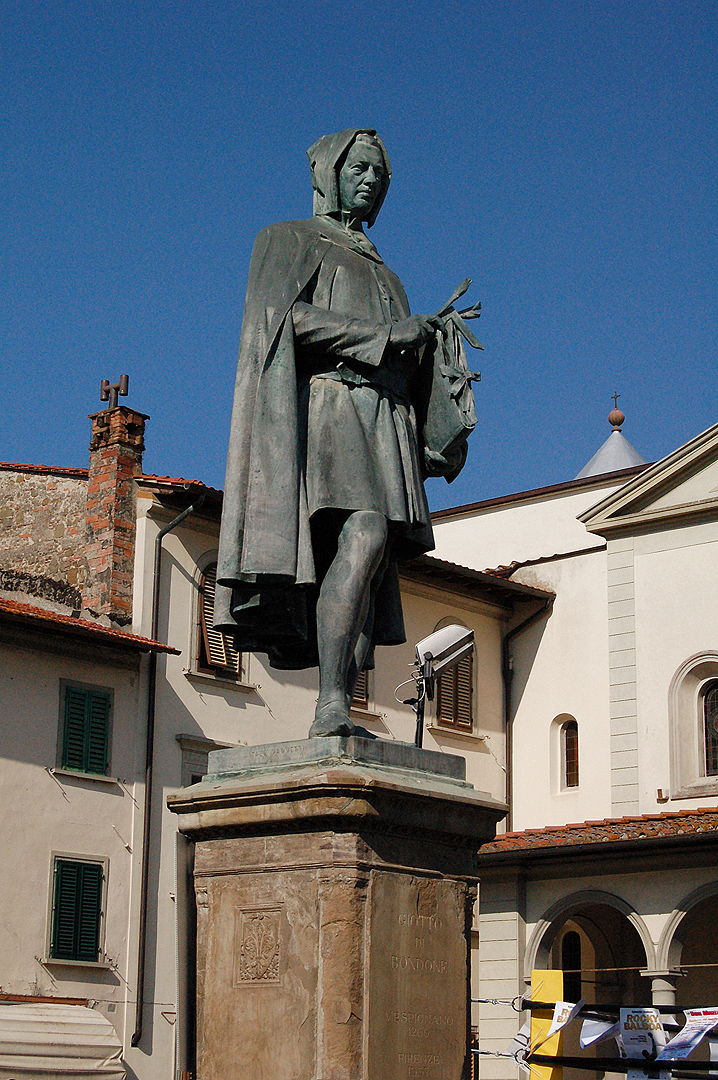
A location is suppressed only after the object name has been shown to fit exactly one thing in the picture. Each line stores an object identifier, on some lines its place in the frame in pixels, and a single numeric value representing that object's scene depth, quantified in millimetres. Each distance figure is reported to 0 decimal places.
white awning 11656
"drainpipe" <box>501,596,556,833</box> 28703
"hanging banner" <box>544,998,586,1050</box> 11422
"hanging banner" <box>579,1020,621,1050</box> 9734
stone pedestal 5207
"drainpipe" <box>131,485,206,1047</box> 21234
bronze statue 5824
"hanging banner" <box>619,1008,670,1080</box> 9094
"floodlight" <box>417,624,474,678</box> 13992
